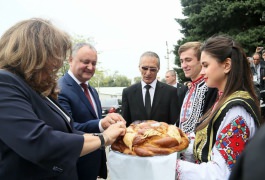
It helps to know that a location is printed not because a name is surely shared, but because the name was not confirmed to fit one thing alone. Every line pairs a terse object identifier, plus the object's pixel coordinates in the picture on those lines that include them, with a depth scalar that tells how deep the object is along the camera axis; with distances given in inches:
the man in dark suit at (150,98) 119.1
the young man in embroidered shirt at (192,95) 77.8
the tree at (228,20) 438.1
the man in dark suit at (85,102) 81.6
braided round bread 52.8
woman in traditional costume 49.7
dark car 529.4
